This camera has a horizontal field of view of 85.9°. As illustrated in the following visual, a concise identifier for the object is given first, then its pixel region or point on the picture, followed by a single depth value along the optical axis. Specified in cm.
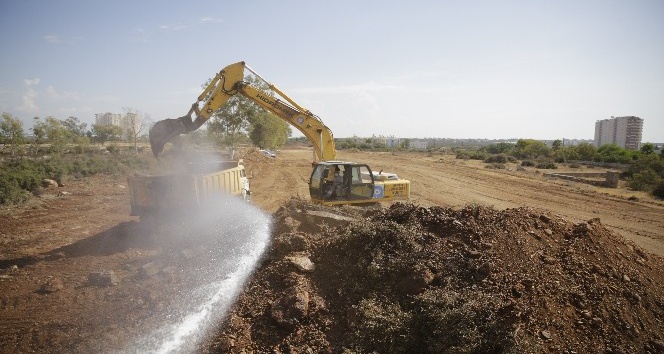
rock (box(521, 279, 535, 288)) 555
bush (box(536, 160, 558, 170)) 3490
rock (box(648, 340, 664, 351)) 500
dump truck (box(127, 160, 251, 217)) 981
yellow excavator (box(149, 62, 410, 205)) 1105
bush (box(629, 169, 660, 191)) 2186
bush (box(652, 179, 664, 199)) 1972
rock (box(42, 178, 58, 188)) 1855
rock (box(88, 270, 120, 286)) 736
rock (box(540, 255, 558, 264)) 619
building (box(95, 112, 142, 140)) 3525
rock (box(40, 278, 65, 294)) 713
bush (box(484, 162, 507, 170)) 3419
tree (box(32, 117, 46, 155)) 2888
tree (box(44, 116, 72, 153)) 2992
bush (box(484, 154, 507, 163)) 4159
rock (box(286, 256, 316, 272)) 644
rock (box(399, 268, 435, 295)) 558
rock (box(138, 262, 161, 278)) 761
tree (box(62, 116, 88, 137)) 3848
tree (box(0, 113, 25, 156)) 2597
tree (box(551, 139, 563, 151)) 5412
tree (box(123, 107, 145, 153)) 3504
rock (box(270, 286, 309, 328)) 539
